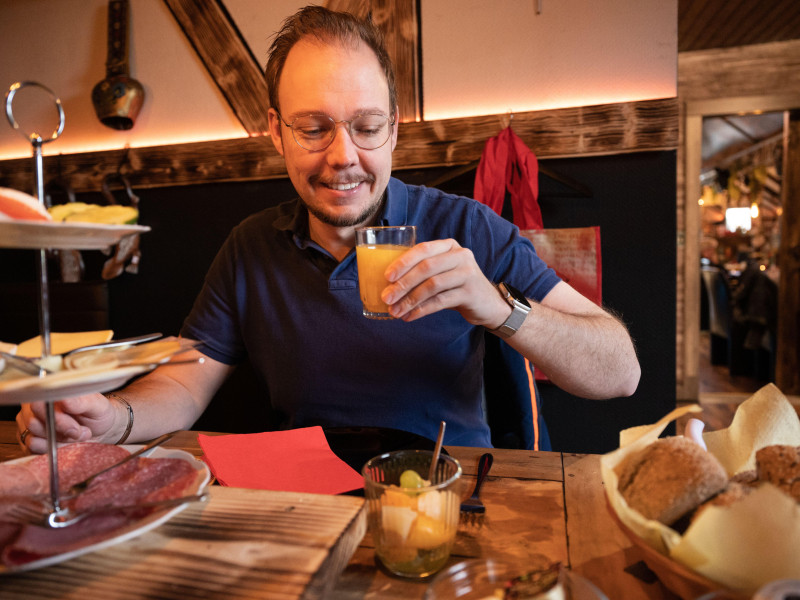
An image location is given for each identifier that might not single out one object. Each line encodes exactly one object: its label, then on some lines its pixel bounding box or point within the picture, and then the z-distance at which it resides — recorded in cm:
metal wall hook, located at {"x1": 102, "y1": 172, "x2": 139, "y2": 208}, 299
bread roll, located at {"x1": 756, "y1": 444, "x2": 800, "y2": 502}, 61
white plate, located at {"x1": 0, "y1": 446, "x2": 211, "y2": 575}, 55
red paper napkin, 95
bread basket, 53
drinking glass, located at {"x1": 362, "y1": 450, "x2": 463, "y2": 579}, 70
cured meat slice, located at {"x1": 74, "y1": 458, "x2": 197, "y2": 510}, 66
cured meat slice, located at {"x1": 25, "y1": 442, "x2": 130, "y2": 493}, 72
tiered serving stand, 47
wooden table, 56
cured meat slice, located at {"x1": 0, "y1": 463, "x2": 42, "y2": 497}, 70
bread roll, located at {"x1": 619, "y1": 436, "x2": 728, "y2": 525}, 60
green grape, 75
